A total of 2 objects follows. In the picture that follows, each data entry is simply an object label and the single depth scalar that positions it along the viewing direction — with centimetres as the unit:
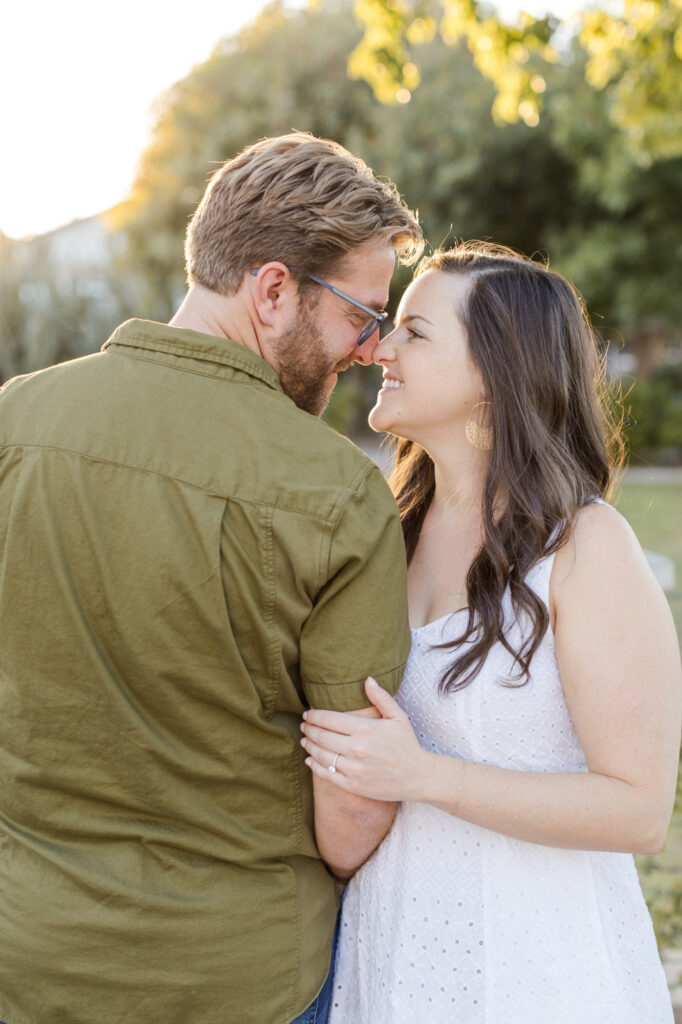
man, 162
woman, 190
